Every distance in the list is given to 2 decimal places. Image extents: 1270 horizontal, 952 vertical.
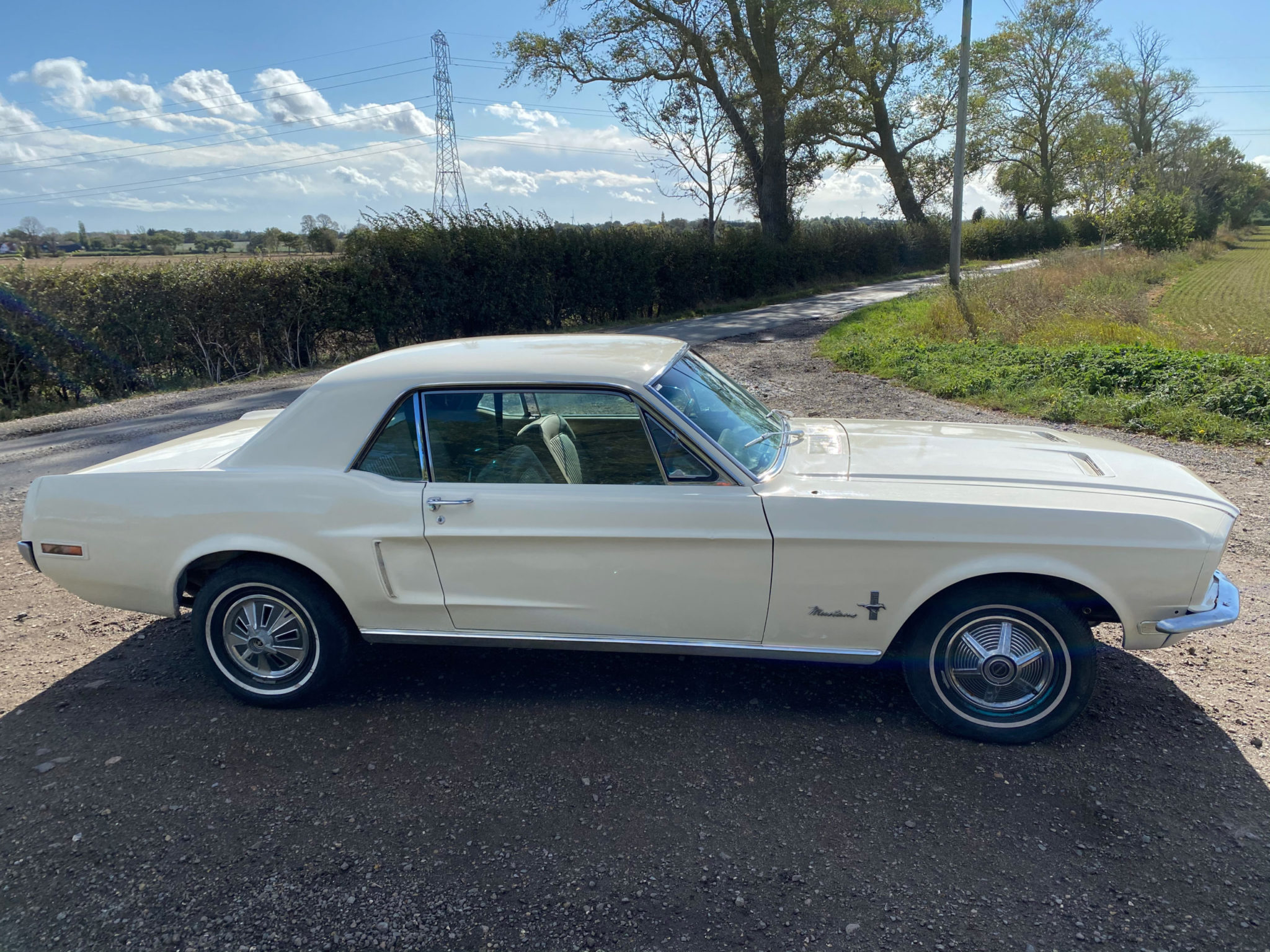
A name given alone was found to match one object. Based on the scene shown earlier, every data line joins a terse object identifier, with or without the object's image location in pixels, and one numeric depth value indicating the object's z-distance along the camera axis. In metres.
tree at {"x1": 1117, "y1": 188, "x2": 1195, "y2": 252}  35.94
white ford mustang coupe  3.05
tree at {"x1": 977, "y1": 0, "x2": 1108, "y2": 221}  42.38
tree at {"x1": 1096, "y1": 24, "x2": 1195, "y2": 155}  58.88
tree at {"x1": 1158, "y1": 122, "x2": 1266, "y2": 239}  52.53
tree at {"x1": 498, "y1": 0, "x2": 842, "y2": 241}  26.50
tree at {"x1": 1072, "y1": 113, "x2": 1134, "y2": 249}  32.03
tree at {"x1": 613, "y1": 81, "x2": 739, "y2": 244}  29.33
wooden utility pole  18.67
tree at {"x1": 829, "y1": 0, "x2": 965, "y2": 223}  28.62
